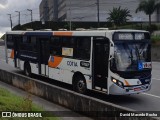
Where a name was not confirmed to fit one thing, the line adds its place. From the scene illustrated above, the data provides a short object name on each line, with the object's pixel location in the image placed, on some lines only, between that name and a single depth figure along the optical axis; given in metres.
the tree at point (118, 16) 85.06
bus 13.62
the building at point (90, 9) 124.75
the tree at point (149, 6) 64.19
